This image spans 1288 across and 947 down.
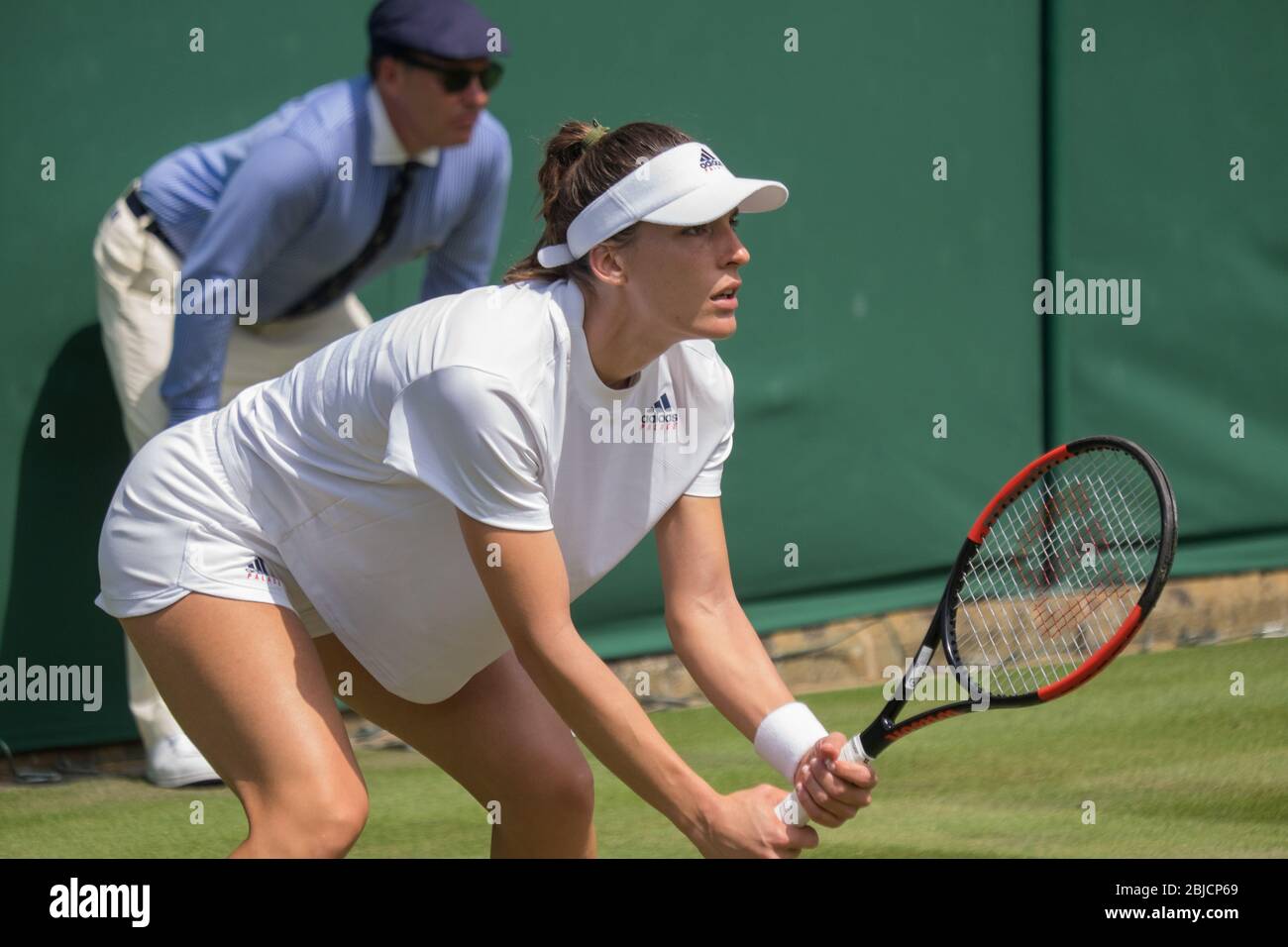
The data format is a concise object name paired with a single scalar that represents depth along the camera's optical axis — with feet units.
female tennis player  15.37
